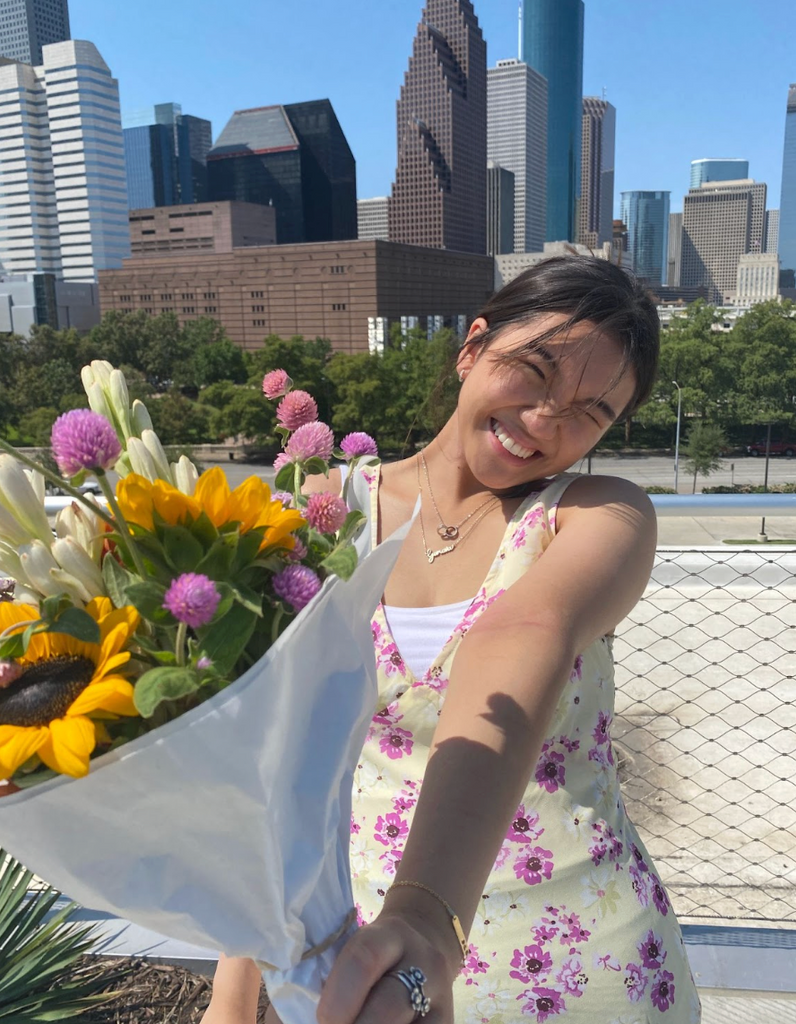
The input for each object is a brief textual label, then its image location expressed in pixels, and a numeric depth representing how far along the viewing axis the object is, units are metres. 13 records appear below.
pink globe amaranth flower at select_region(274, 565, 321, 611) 0.49
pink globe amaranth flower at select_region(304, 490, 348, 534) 0.54
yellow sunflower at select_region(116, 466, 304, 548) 0.47
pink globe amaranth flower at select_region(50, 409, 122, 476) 0.45
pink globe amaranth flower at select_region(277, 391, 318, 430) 0.62
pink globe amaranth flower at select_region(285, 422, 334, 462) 0.59
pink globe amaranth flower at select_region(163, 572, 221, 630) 0.43
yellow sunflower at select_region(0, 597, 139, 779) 0.41
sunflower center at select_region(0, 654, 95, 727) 0.43
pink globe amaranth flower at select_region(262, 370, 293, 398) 0.65
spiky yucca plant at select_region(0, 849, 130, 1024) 1.31
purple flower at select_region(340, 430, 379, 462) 0.67
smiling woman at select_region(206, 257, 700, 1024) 0.71
